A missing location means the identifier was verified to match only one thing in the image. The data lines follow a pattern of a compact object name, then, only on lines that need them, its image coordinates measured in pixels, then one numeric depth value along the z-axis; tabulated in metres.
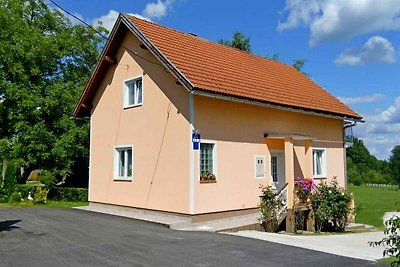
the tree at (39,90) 23.52
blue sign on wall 13.55
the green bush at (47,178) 22.36
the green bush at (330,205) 15.58
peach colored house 13.93
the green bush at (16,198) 21.20
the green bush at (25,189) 22.23
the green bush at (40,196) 20.70
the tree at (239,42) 38.31
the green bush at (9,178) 22.64
